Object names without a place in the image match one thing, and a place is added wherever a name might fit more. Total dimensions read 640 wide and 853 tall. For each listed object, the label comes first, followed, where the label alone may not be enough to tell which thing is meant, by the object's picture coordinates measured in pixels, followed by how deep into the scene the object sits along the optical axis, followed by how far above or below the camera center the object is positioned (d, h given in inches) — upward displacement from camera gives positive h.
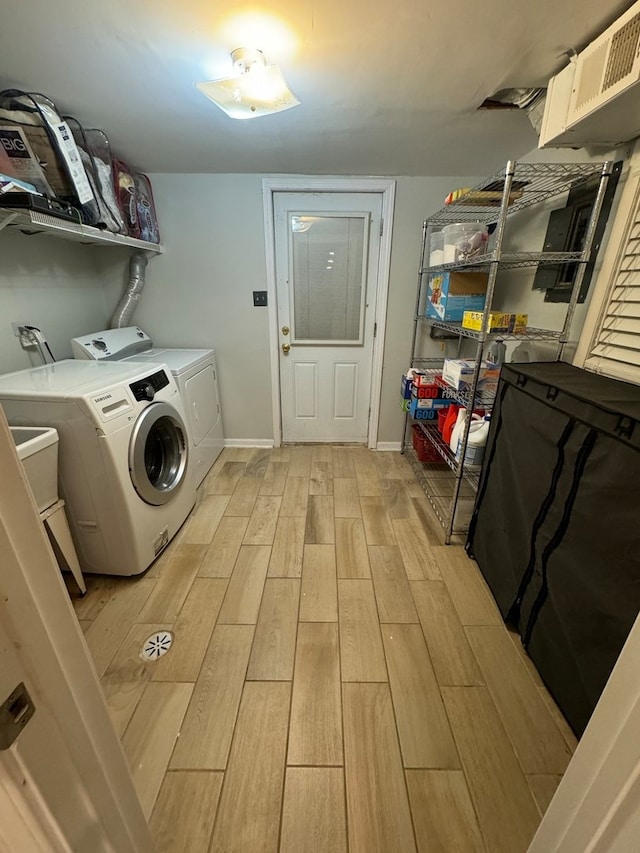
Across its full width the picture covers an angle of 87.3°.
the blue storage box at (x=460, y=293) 76.2 +0.1
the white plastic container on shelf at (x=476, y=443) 68.3 -28.3
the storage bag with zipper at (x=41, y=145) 52.9 +22.0
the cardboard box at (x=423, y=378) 91.3 -22.0
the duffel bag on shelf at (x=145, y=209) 84.0 +19.5
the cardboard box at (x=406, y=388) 96.0 -25.9
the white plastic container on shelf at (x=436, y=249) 83.0 +10.8
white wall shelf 53.0 +10.5
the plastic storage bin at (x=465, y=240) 69.4 +10.6
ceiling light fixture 46.6 +27.4
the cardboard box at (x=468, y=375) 71.7 -16.4
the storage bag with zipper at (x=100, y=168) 64.1 +22.6
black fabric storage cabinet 35.9 -26.8
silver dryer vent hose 93.4 -0.6
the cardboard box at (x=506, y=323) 61.2 -4.9
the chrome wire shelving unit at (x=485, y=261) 54.7 +5.7
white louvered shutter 47.2 -3.3
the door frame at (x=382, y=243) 91.4 +13.0
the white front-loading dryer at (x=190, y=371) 82.4 -20.0
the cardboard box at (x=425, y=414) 92.1 -31.0
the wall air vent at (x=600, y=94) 37.9 +23.6
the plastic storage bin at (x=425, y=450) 103.2 -45.4
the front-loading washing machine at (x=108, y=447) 54.0 -25.6
